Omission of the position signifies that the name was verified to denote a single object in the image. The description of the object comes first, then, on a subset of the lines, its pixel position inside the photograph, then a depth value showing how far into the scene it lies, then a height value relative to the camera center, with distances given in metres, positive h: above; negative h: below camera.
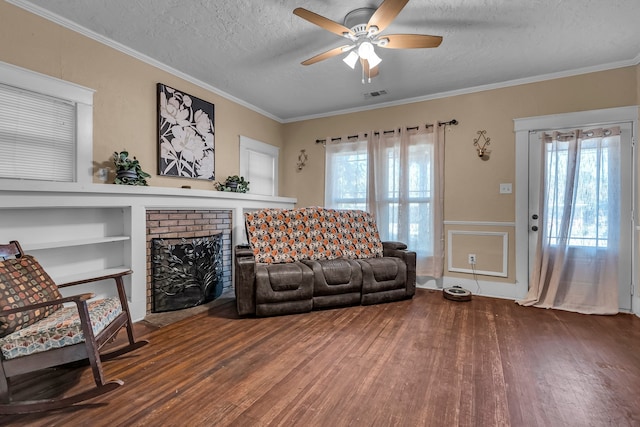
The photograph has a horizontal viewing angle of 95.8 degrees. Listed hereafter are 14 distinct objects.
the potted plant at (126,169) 2.55 +0.36
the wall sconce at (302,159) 4.68 +0.82
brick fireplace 2.80 -0.19
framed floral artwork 3.02 +0.83
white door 2.89 -0.15
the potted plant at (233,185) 3.67 +0.32
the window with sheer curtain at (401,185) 3.73 +0.33
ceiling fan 1.90 +1.27
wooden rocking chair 1.42 -0.64
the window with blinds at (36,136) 2.08 +0.57
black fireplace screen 2.85 -0.66
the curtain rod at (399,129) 3.67 +1.08
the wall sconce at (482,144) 3.51 +0.80
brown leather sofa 2.77 -0.58
